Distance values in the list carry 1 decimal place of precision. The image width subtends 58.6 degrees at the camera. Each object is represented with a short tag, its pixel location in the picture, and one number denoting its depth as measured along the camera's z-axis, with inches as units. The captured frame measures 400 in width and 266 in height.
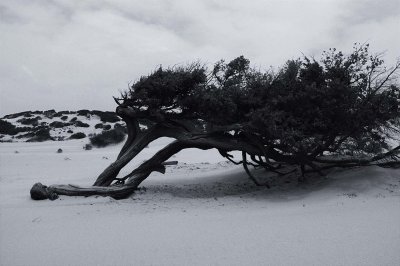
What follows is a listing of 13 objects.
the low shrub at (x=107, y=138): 1047.0
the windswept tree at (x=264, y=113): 345.4
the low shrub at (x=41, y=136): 1244.6
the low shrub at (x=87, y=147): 987.0
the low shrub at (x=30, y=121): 1618.5
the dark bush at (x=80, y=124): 1519.9
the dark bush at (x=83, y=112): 1756.2
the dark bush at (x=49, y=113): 1786.4
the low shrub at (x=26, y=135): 1317.2
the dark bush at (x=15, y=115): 1813.2
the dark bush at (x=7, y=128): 1380.2
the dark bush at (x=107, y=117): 1627.2
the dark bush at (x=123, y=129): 1156.6
